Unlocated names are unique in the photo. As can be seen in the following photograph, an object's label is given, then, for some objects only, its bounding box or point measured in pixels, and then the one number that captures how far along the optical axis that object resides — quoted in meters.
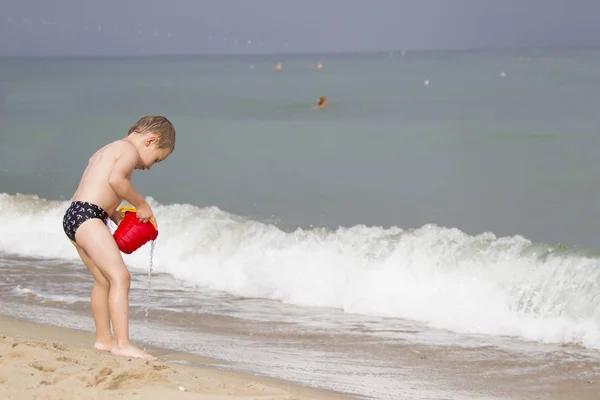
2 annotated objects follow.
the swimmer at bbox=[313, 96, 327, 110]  61.34
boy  8.80
